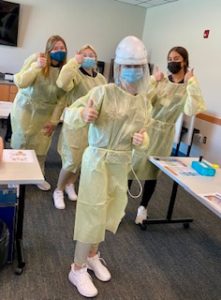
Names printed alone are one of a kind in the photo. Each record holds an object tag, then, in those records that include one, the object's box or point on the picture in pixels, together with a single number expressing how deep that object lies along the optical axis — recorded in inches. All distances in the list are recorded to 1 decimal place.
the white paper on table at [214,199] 61.6
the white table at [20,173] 61.2
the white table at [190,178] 67.0
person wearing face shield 60.1
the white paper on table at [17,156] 70.7
